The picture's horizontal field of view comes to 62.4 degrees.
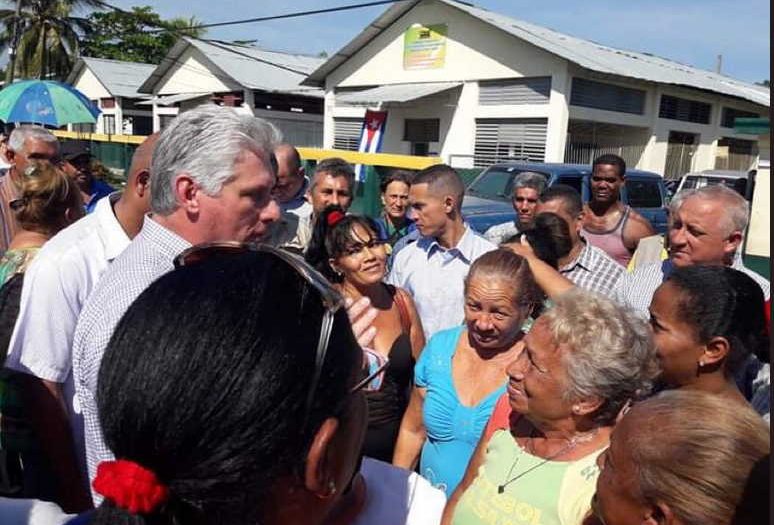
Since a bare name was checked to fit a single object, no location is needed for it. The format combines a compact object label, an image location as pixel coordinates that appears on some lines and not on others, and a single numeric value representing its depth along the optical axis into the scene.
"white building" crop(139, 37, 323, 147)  26.16
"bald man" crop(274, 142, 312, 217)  3.90
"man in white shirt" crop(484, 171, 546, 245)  5.06
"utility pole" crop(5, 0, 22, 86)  29.76
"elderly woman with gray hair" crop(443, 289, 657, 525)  1.79
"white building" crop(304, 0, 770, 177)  18.16
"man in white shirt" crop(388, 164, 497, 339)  3.54
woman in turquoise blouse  2.38
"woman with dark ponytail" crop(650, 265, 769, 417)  2.03
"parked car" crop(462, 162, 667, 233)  7.89
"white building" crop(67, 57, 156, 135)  33.12
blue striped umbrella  7.15
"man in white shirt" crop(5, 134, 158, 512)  2.00
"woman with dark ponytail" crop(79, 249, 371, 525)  0.91
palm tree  36.91
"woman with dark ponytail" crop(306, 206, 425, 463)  2.78
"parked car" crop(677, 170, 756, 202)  12.17
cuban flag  15.18
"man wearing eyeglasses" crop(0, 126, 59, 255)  3.91
